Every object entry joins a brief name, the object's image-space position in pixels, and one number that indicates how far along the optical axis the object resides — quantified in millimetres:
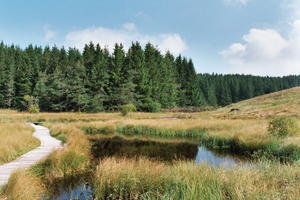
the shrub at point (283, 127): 10695
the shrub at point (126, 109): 29917
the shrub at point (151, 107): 41531
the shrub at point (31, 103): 38919
